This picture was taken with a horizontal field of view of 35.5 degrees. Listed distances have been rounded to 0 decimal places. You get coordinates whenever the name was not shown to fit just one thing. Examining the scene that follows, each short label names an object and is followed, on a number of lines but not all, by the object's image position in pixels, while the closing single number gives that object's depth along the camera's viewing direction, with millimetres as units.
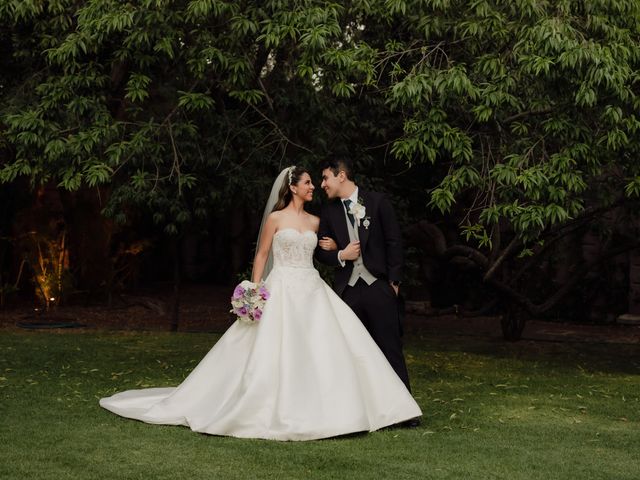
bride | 7086
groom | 7762
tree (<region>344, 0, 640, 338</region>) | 7785
